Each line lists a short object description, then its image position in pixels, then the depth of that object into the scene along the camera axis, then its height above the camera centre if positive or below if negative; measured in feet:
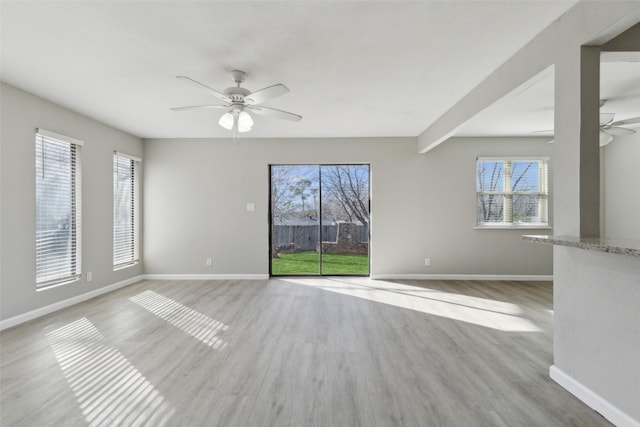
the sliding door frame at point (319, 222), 19.25 -0.48
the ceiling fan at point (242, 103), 9.21 +3.40
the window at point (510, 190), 18.90 +1.44
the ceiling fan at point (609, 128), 12.48 +3.54
